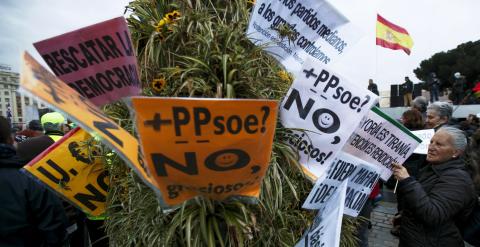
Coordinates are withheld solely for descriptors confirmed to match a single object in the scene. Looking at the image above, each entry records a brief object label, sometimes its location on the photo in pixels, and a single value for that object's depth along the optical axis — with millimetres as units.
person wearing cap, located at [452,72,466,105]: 15102
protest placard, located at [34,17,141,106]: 1459
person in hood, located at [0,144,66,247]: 2188
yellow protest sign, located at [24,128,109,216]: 2092
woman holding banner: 2188
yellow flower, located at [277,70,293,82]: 2112
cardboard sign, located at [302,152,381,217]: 2104
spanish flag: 9719
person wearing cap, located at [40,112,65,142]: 3734
